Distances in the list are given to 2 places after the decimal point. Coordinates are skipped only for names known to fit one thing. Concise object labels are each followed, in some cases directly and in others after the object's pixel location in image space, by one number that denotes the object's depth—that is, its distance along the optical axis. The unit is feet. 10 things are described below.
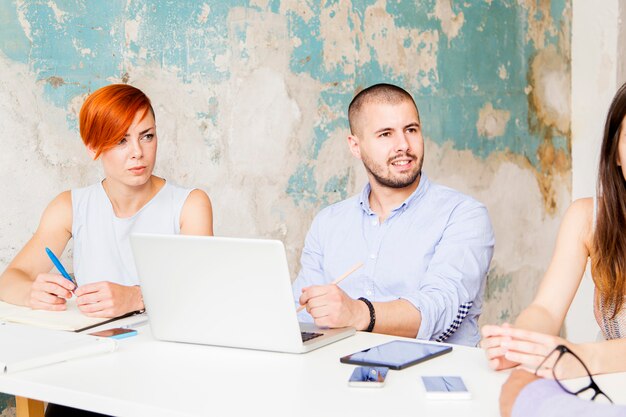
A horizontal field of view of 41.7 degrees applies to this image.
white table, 4.54
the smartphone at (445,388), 4.61
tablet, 5.35
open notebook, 6.74
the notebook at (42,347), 5.54
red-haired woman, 8.53
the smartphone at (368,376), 4.87
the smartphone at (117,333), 6.39
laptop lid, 5.59
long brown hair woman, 6.59
